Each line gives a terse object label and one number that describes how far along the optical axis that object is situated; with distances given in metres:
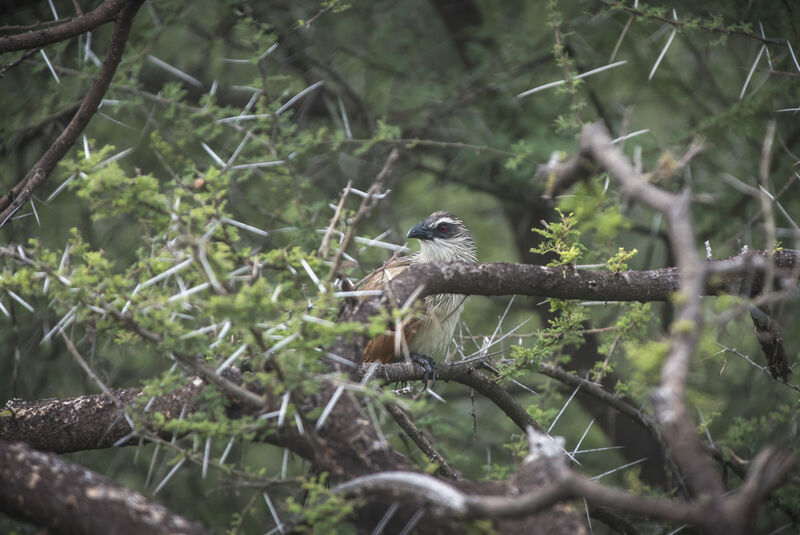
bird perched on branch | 9.14
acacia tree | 4.08
